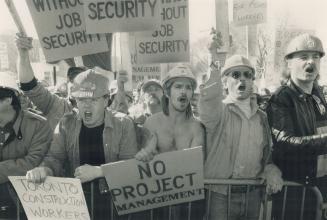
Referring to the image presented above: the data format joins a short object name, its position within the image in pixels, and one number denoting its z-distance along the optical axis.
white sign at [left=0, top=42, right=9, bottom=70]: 8.70
